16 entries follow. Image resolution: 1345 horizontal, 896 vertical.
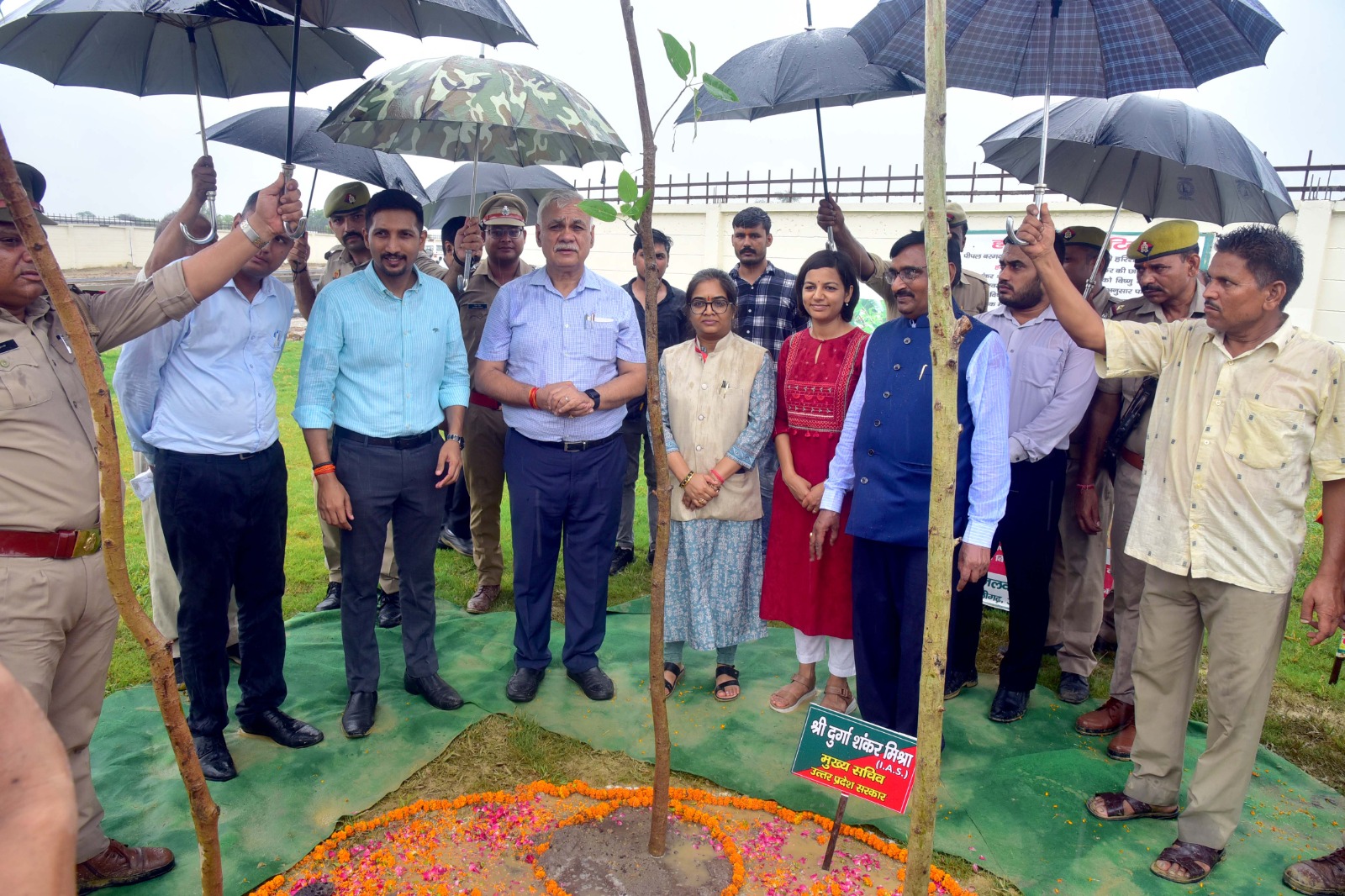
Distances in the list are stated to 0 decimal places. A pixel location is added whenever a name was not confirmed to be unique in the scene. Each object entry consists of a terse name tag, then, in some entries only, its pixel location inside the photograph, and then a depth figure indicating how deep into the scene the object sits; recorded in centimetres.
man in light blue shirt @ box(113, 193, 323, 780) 321
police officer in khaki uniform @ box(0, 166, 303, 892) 240
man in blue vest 315
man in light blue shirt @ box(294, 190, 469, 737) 357
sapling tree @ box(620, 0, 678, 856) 224
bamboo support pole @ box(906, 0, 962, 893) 181
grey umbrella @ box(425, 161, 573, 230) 634
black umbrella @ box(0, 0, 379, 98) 322
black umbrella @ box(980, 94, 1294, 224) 388
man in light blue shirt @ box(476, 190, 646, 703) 393
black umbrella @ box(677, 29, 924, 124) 401
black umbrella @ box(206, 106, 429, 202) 472
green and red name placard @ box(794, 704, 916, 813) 278
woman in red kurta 372
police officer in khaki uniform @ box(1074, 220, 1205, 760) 378
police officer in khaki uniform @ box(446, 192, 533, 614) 506
